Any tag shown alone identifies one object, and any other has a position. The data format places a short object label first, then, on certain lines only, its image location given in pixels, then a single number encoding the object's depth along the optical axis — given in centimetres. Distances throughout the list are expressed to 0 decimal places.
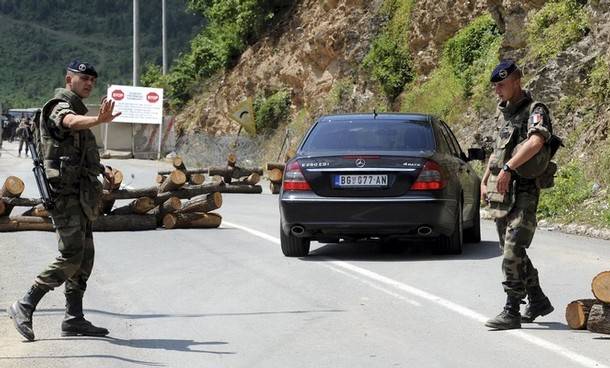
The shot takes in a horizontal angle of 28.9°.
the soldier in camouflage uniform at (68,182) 823
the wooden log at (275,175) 2669
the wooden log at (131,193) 1658
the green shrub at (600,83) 2147
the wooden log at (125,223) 1681
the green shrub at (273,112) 4247
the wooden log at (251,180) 2755
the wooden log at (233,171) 2778
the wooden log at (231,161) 2768
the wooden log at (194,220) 1727
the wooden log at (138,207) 1697
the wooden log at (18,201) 1625
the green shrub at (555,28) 2422
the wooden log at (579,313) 838
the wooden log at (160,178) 2422
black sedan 1248
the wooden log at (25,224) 1642
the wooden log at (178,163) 2670
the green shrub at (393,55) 3481
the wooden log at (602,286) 800
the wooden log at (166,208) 1716
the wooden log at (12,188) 1602
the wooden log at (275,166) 2686
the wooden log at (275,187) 2702
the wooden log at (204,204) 1708
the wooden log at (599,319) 822
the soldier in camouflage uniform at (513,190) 842
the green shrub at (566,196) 1792
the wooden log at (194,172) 2690
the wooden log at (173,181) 1819
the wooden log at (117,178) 1686
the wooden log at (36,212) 1661
